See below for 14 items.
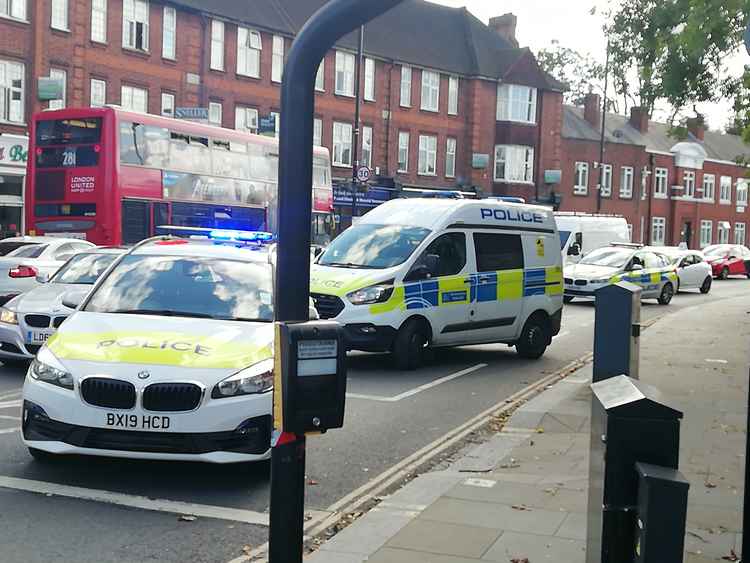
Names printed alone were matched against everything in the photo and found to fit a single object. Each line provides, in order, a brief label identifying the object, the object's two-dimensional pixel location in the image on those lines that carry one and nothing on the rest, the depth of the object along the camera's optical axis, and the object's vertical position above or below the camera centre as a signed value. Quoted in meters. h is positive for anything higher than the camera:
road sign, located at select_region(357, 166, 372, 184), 31.85 +1.84
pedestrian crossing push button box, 3.76 -0.55
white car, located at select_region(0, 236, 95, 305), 16.89 -0.67
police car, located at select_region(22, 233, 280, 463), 6.54 -1.09
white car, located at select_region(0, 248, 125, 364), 11.72 -1.17
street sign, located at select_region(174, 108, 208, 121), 29.89 +3.47
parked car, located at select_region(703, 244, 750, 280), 46.31 -0.78
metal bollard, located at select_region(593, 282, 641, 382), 7.39 -0.67
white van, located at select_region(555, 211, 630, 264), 33.50 +0.23
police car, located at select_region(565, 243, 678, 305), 25.49 -0.84
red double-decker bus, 21.53 +1.12
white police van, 12.65 -0.59
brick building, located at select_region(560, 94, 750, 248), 60.31 +4.12
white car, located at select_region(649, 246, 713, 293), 32.84 -0.93
